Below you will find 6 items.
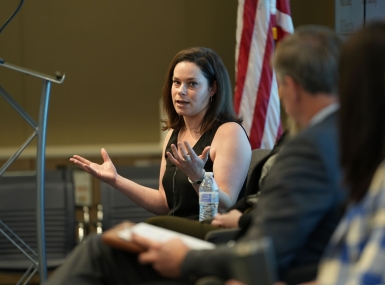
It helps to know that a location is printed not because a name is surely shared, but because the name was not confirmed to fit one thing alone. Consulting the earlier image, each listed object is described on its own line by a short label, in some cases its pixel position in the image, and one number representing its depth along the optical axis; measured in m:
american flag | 8.68
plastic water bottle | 5.33
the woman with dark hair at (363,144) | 2.91
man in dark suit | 3.26
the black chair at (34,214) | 8.05
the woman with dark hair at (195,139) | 5.79
